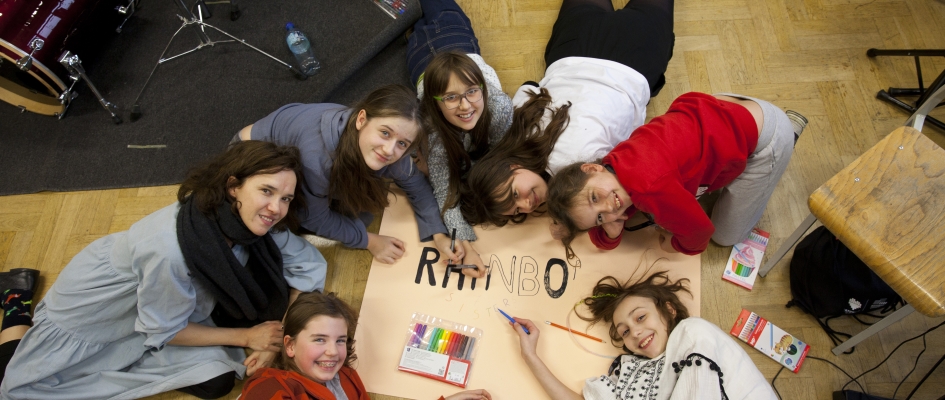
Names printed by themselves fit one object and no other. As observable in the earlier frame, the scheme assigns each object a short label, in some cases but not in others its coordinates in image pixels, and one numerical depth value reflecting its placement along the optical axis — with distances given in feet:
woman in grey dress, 4.66
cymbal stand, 7.34
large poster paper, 5.43
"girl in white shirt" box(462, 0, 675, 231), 5.34
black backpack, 5.24
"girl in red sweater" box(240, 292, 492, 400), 4.70
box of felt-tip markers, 5.43
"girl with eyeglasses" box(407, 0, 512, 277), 5.14
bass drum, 6.13
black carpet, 7.07
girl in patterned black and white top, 4.64
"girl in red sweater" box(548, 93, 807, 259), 4.73
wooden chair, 4.03
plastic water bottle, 7.55
